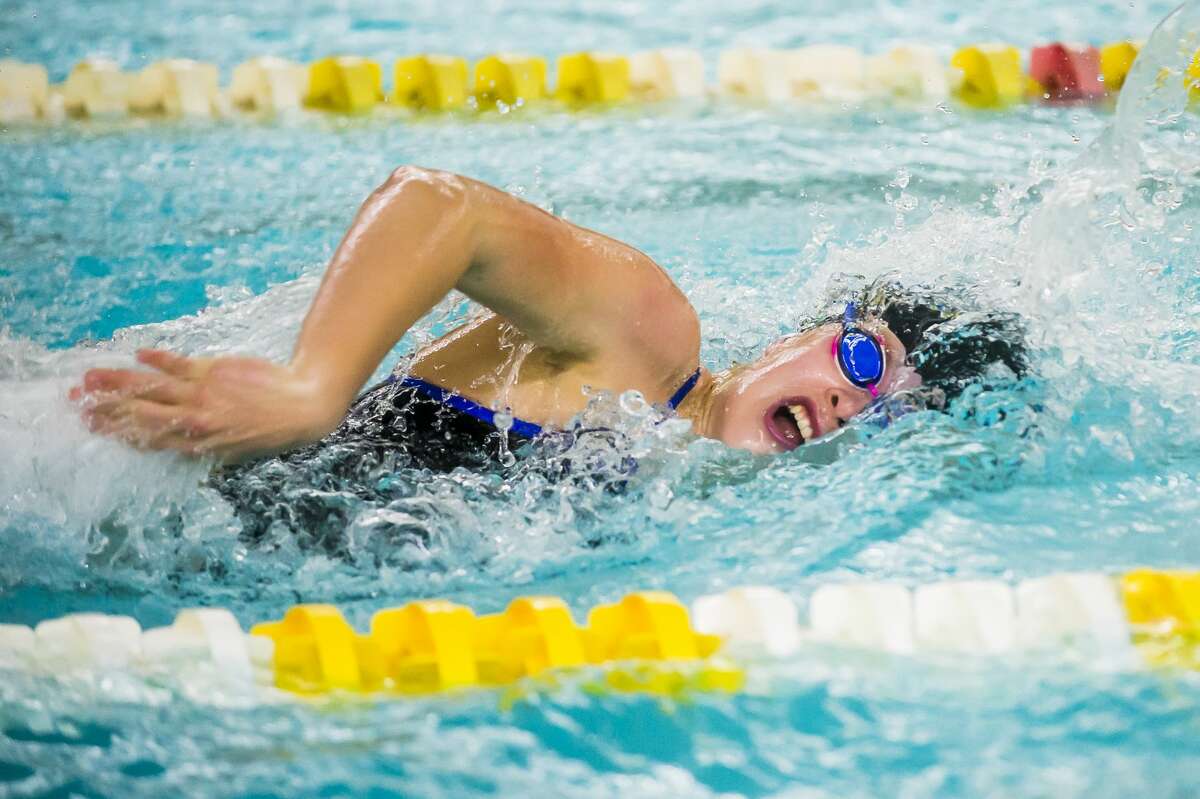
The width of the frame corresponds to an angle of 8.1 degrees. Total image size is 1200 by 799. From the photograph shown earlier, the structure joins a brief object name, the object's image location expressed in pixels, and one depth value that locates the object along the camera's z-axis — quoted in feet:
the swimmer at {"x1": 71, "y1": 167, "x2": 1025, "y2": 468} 20.68
